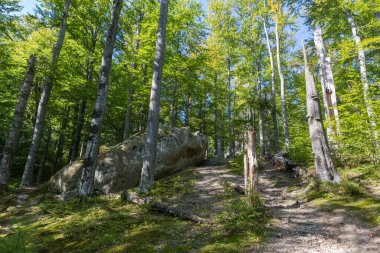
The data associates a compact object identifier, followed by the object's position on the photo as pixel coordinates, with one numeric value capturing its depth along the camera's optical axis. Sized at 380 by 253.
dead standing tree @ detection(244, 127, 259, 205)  7.31
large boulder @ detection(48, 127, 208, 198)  11.62
